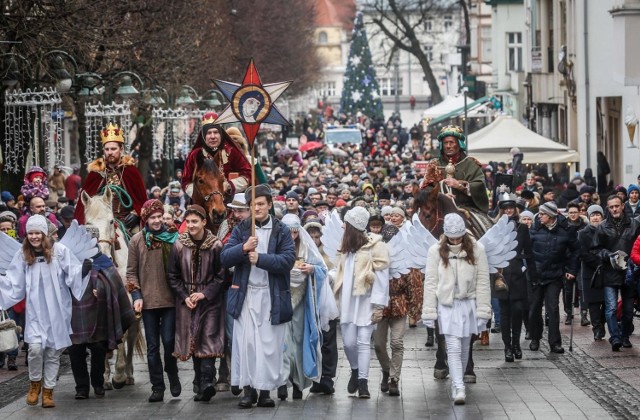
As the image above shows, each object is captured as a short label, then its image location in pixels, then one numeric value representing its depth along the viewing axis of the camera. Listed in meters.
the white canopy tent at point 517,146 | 34.91
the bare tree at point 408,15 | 81.25
